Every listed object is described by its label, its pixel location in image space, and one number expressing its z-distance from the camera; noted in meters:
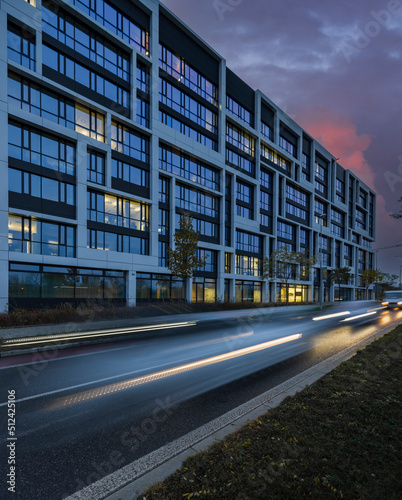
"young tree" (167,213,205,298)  24.72
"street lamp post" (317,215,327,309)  53.88
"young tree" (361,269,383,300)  70.38
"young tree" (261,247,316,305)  38.09
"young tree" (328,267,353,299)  56.00
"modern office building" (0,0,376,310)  20.22
